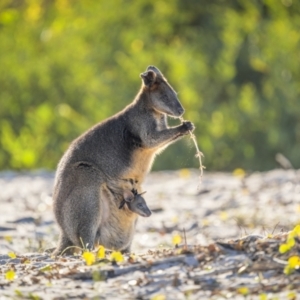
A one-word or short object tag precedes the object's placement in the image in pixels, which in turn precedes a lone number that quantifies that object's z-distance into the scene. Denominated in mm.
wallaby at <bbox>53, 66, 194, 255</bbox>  17594
